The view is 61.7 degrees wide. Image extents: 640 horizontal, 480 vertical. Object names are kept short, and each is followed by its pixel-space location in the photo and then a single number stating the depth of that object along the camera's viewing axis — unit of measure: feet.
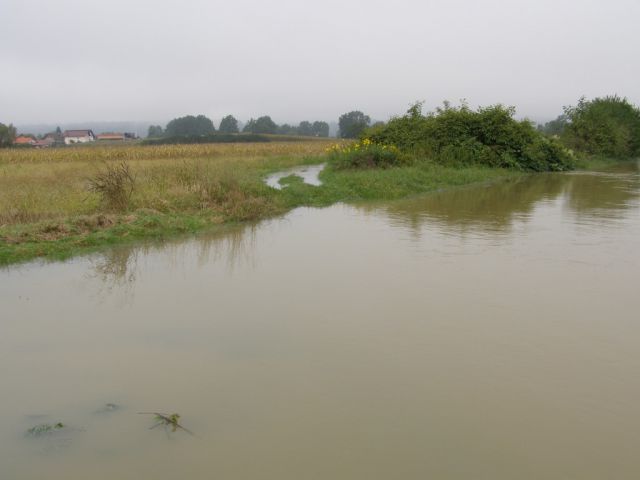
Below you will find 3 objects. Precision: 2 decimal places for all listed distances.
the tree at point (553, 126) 189.37
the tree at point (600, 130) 115.03
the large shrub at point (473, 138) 79.36
